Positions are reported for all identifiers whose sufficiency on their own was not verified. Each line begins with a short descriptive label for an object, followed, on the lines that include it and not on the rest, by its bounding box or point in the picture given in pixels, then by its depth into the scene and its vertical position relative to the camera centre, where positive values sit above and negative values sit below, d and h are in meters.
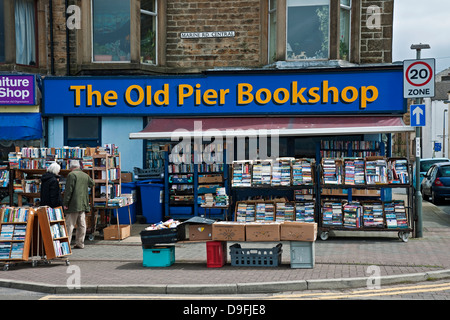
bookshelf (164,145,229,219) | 17.28 -1.14
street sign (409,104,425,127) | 13.86 +0.63
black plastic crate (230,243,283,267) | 10.59 -2.09
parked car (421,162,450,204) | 23.12 -1.65
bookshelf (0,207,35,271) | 10.89 -1.68
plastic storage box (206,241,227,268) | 10.54 -2.02
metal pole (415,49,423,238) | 13.84 -1.44
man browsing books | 13.15 -1.32
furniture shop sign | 18.05 +1.61
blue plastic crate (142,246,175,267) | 10.68 -2.07
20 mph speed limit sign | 13.87 +1.52
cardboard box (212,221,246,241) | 10.59 -1.62
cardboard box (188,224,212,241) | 10.76 -1.63
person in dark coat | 12.93 -1.04
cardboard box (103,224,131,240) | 14.45 -2.23
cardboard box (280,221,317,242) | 10.37 -1.59
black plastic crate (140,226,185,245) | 10.58 -1.69
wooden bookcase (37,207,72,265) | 11.03 -1.73
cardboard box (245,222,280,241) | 10.49 -1.61
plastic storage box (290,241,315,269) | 10.28 -1.98
